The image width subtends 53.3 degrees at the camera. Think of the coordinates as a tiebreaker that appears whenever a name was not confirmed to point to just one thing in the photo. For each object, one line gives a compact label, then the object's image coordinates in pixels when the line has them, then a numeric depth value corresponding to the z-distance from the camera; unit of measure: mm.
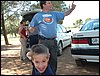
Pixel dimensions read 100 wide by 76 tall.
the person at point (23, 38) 3428
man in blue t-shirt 1815
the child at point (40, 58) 1032
